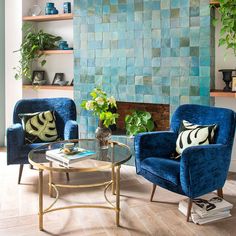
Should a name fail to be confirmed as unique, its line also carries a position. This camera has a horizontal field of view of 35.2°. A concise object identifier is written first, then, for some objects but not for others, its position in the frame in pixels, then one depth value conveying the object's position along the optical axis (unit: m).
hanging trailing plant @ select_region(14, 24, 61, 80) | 5.29
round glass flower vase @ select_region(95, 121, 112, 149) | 3.34
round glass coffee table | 2.77
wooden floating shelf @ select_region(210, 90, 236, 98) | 3.95
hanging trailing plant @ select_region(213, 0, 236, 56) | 3.69
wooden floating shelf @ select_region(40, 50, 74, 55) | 5.09
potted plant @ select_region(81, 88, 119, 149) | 3.27
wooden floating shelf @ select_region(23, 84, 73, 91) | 5.16
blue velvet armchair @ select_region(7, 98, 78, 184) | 3.72
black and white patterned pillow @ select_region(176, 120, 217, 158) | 3.20
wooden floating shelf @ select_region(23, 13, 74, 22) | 5.06
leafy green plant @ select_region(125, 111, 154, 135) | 4.62
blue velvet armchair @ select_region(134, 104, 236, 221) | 2.87
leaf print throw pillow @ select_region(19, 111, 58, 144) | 3.98
